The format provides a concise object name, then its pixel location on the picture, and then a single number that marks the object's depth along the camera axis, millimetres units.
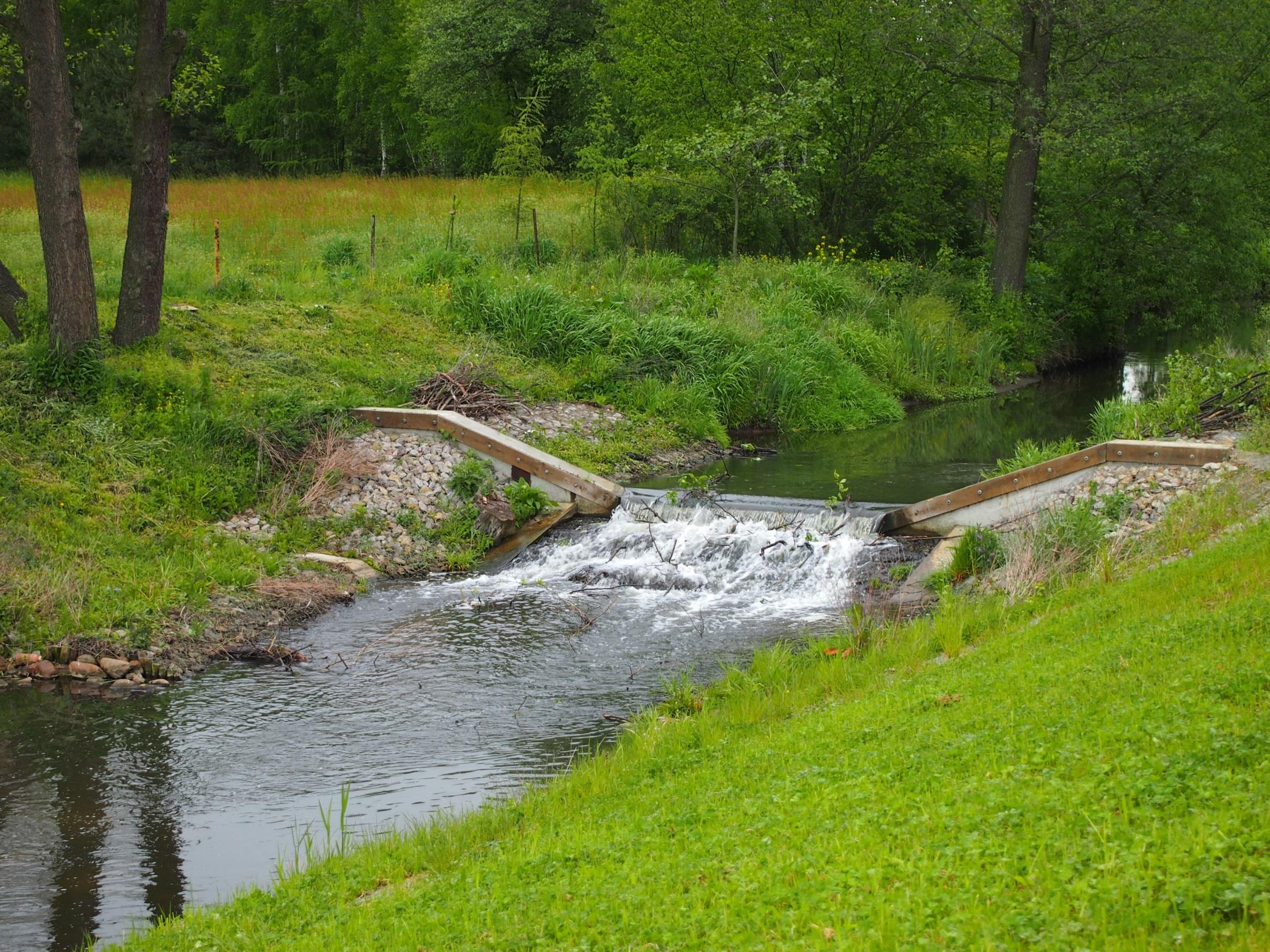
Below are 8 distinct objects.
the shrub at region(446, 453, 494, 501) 15508
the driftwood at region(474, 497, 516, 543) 15203
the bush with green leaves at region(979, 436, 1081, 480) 14470
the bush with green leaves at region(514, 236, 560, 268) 25406
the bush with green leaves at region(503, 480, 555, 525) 15516
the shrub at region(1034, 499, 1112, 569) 11168
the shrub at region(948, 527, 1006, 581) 12398
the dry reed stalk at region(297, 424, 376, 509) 14977
